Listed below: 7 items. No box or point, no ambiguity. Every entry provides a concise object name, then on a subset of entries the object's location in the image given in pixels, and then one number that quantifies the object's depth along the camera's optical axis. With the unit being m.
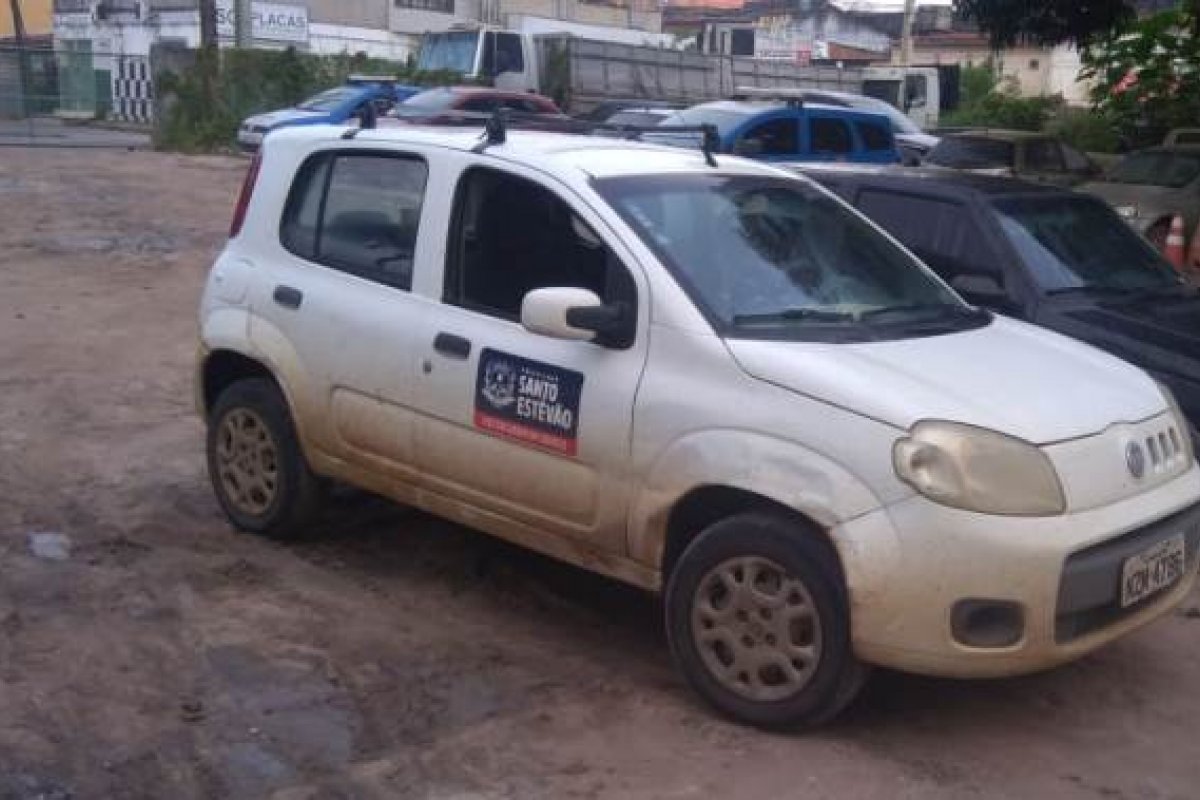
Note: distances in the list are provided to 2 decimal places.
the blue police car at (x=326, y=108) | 23.39
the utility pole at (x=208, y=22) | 30.08
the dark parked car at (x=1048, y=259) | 6.87
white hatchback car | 4.25
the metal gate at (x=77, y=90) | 36.00
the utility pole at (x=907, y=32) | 38.16
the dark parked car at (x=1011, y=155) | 16.84
